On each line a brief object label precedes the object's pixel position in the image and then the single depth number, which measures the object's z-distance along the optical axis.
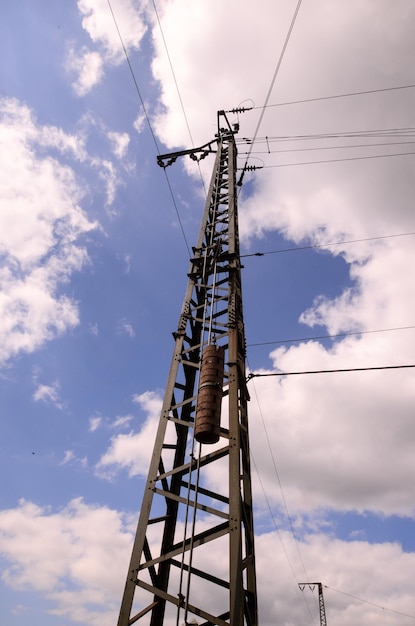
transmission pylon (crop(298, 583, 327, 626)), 34.41
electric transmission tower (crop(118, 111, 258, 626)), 5.21
